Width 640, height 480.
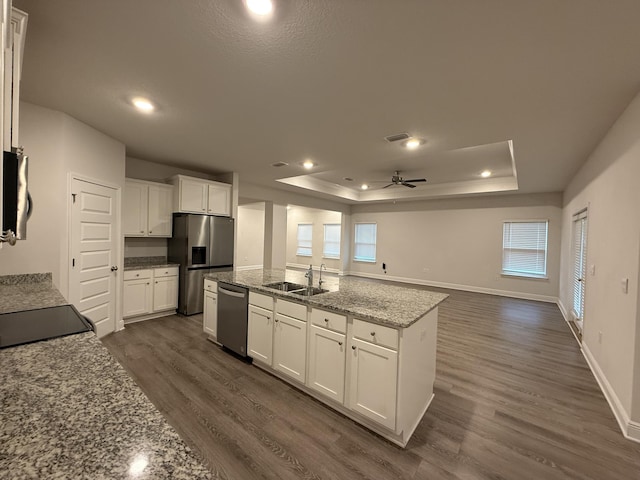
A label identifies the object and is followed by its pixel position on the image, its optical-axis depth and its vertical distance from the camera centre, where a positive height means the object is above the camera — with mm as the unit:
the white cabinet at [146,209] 4312 +338
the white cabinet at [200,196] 4711 +633
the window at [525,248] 6648 -157
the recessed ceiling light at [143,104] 2607 +1193
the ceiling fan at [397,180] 5723 +1174
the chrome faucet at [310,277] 3040 -458
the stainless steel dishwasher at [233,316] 3139 -964
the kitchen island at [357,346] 1979 -901
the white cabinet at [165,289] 4559 -952
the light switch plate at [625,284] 2275 -324
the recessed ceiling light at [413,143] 3405 +1187
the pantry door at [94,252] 3215 -291
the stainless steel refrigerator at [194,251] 4695 -336
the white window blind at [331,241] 10555 -186
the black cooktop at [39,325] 1327 -517
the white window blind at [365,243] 9586 -198
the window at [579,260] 3979 -252
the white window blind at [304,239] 11305 -151
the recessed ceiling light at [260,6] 1475 +1206
